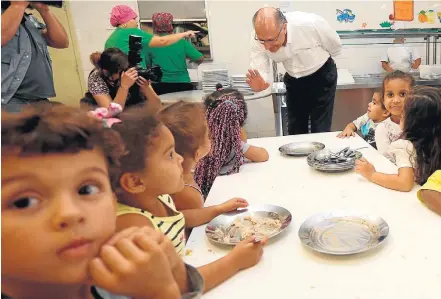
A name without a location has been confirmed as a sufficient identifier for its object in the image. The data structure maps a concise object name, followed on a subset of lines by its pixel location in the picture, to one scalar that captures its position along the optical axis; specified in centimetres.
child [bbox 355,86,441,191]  137
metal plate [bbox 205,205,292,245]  113
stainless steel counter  344
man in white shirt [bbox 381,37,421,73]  367
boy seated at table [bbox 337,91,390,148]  217
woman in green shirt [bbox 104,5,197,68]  298
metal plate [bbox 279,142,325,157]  189
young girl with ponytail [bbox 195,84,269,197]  176
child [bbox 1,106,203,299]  40
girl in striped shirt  74
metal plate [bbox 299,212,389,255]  100
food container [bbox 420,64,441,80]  345
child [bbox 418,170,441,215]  116
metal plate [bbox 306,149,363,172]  160
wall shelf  373
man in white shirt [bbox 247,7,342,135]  264
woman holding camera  208
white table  86
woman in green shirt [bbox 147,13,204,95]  361
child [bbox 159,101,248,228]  128
